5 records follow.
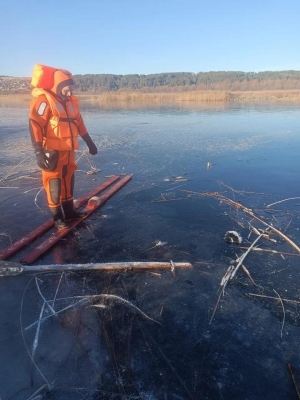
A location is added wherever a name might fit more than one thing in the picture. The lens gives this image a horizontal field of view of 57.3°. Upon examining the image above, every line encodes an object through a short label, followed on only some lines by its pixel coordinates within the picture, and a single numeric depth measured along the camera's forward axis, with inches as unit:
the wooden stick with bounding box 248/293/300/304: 99.4
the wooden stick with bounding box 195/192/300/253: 135.9
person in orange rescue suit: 137.3
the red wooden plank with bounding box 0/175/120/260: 129.3
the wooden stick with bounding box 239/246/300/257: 128.3
